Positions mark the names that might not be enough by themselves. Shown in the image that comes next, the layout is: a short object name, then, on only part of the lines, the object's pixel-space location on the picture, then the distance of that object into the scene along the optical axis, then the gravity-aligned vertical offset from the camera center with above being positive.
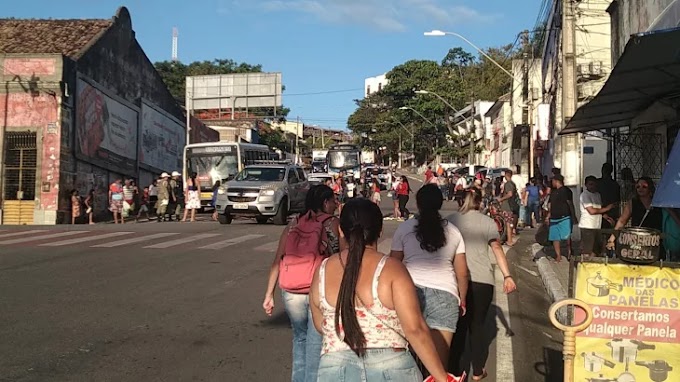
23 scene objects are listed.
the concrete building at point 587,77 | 22.98 +4.55
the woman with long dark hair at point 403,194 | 23.27 +0.35
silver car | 20.42 +0.22
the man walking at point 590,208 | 10.91 -0.02
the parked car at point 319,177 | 32.56 +1.29
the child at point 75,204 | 24.93 -0.14
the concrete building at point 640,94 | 7.87 +1.73
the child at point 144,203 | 27.45 -0.08
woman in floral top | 2.98 -0.54
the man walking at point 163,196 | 23.84 +0.19
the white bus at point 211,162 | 29.27 +1.69
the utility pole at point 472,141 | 42.06 +4.03
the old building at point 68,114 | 25.20 +3.47
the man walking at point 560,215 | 12.27 -0.16
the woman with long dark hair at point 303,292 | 4.33 -0.60
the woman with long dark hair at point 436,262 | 4.76 -0.41
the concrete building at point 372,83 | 144.61 +25.79
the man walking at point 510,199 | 17.72 +0.17
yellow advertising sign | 4.78 -0.83
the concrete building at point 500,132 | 49.84 +5.67
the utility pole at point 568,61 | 18.97 +4.04
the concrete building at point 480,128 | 61.66 +7.14
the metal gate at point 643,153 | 13.91 +1.16
